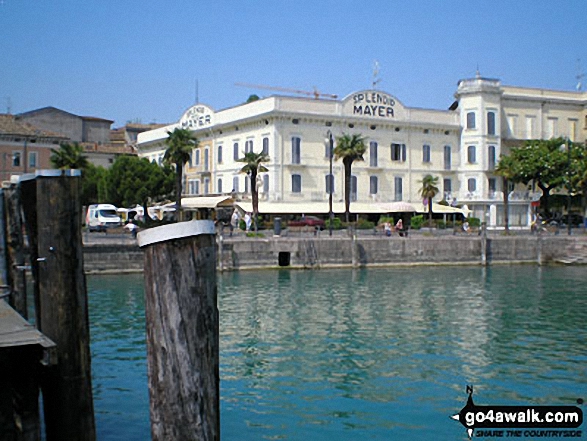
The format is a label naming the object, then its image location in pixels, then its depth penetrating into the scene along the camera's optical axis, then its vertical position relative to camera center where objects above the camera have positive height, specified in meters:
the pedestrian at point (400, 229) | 40.02 -0.89
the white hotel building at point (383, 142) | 52.81 +6.31
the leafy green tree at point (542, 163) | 55.59 +4.21
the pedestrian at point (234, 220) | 47.90 -0.21
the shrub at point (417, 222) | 49.28 -0.56
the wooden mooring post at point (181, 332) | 4.26 -0.76
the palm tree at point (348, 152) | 47.59 +4.64
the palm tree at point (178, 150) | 47.78 +4.94
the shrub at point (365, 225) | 46.03 -0.69
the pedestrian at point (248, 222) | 41.74 -0.36
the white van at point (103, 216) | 47.16 +0.21
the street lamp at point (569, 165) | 52.66 +3.82
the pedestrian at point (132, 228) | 36.28 -0.56
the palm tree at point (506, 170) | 49.79 +3.36
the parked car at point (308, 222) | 46.25 -0.44
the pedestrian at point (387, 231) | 39.88 -0.97
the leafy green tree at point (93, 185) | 54.81 +2.98
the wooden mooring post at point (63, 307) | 6.52 -0.88
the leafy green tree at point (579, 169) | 53.47 +3.59
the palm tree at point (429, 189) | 51.62 +2.03
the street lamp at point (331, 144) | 38.88 +4.87
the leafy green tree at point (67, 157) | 47.91 +4.55
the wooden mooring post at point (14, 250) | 9.80 -0.46
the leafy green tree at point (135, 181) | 51.34 +2.93
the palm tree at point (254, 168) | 46.44 +3.49
